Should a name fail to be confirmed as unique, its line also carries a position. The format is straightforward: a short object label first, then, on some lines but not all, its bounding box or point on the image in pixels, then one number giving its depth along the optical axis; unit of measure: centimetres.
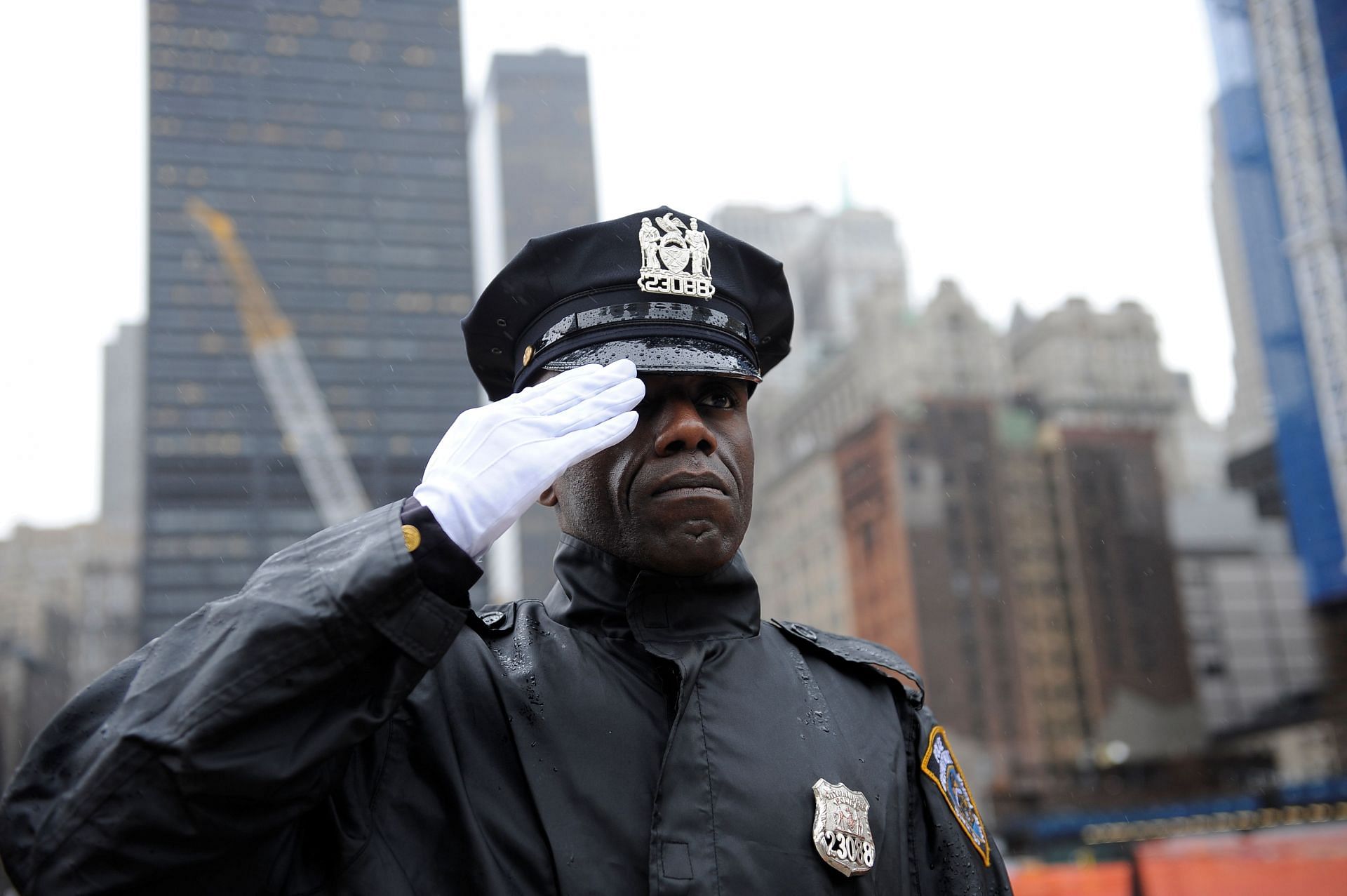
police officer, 160
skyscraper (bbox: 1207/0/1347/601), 3856
